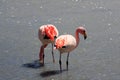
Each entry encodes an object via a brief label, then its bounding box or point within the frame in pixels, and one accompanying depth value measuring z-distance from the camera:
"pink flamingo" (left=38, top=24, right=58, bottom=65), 14.86
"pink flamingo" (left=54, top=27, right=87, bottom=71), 14.03
